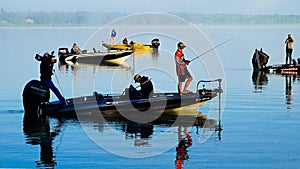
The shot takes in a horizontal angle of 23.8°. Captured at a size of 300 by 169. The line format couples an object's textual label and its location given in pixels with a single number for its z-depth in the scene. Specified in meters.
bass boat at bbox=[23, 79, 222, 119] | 23.34
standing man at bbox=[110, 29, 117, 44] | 67.72
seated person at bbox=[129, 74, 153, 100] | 23.80
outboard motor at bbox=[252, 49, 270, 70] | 45.43
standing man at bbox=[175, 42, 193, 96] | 24.78
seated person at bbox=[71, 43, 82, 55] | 54.77
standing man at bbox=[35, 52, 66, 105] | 23.59
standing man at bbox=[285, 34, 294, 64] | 44.34
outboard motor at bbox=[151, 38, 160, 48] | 73.06
